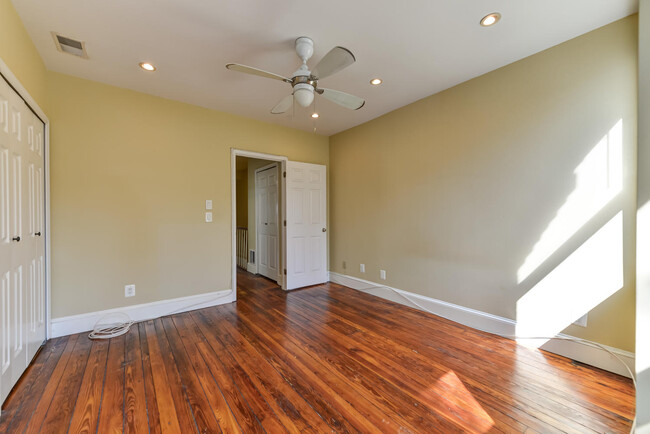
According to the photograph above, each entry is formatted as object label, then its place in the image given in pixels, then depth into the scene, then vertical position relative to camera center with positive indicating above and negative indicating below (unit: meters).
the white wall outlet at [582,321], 2.10 -0.85
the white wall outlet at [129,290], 2.92 -0.80
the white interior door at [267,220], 4.62 -0.04
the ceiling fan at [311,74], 1.81 +1.07
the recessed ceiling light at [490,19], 1.87 +1.44
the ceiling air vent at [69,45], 2.10 +1.45
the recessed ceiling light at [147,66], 2.45 +1.45
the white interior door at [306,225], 4.20 -0.12
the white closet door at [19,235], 1.65 -0.11
